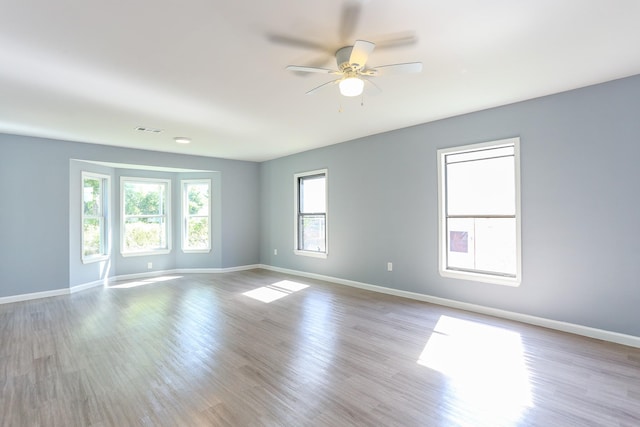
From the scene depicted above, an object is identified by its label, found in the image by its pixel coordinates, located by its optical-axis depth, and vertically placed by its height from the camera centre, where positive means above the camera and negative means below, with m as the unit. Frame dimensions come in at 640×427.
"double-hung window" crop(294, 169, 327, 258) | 6.23 +0.02
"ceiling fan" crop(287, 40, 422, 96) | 2.35 +1.14
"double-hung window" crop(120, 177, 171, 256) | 6.50 -0.02
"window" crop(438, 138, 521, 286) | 3.83 +0.02
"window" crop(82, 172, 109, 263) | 5.70 -0.02
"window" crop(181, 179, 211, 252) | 7.12 -0.03
